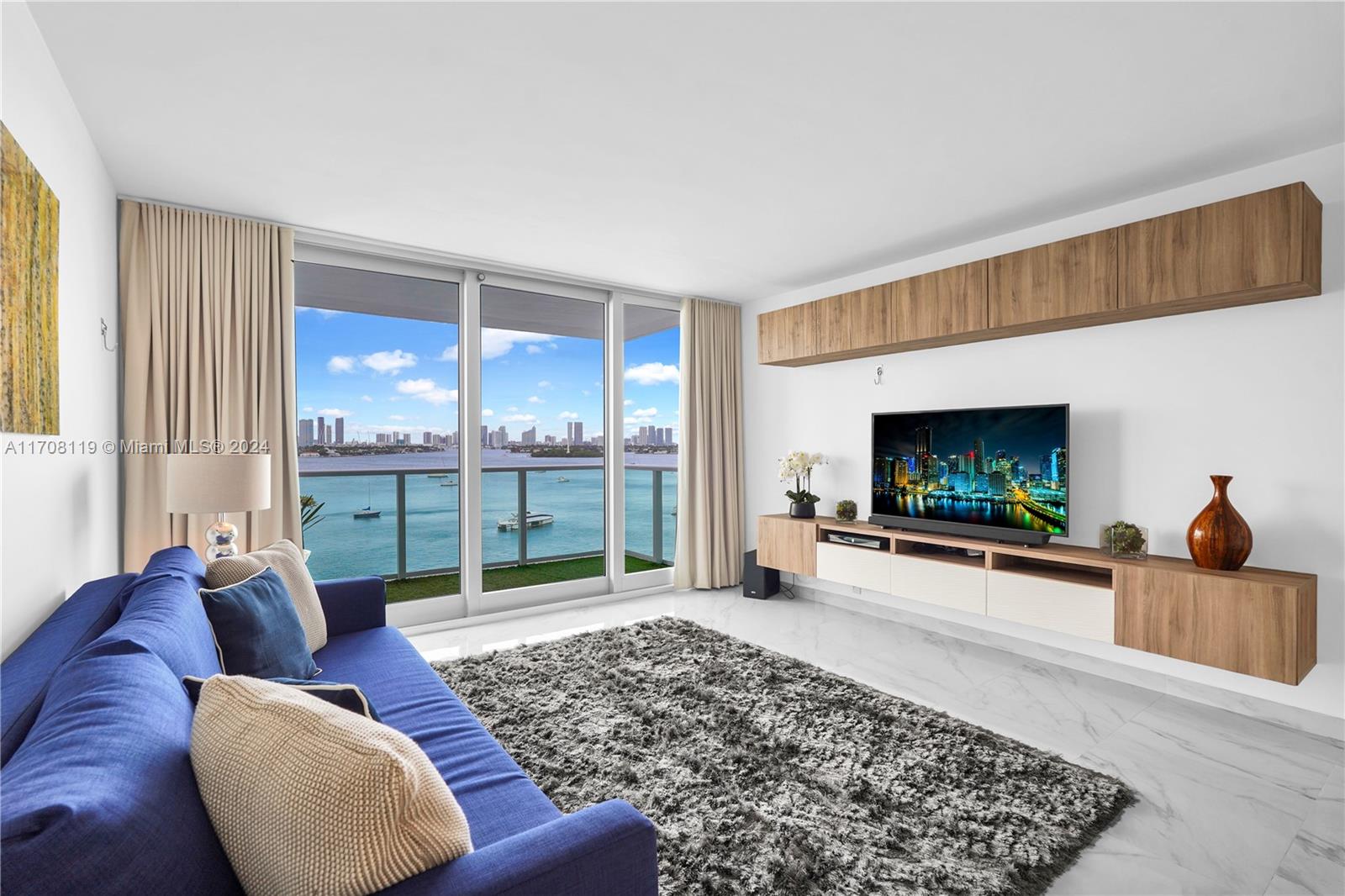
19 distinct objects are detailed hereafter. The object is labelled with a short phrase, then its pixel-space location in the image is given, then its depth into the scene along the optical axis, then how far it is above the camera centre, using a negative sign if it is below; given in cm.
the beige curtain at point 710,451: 551 -5
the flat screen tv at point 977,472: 357 -17
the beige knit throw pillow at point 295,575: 234 -50
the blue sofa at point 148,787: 71 -46
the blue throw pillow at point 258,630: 192 -57
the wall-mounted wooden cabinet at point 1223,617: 260 -74
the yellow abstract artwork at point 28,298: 158 +40
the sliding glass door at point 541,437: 484 +7
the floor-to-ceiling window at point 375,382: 444 +46
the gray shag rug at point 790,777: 189 -121
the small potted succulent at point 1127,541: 319 -48
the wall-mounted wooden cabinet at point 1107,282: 266 +81
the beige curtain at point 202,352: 324 +50
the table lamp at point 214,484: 280 -16
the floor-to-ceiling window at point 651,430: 550 +13
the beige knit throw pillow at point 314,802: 85 -49
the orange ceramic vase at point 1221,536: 284 -41
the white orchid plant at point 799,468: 499 -18
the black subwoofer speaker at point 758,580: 520 -109
